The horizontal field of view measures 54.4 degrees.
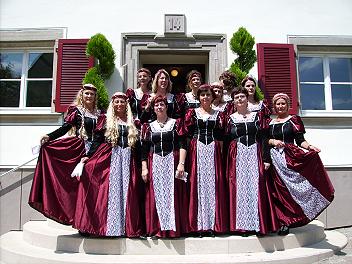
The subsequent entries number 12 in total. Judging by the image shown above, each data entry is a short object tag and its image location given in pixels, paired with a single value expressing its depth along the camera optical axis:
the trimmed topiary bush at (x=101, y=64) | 5.63
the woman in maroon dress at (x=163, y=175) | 3.74
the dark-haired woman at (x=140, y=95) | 4.42
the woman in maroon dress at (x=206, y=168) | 3.81
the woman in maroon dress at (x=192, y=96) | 4.47
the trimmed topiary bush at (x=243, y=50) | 5.87
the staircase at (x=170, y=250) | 3.47
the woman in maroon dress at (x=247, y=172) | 3.79
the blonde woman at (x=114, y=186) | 3.72
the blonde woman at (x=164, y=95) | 4.29
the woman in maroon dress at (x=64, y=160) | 3.83
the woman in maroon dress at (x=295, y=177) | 3.89
